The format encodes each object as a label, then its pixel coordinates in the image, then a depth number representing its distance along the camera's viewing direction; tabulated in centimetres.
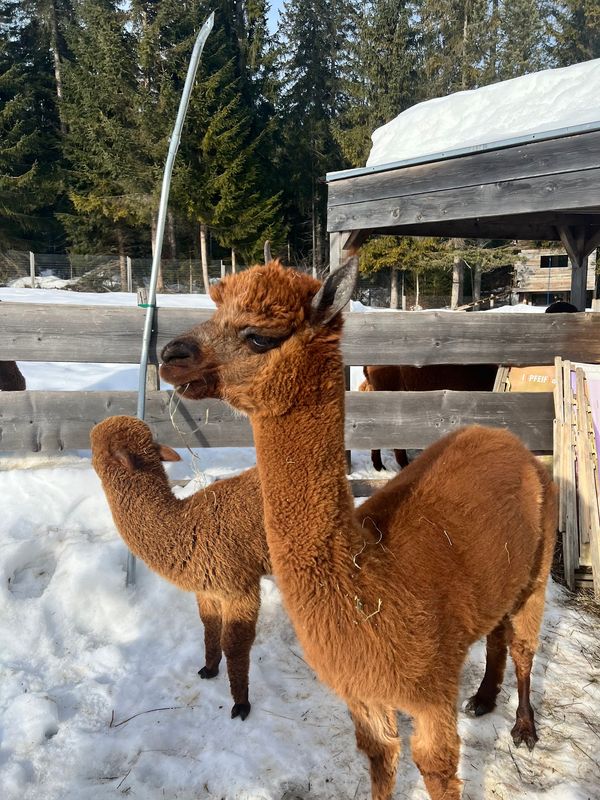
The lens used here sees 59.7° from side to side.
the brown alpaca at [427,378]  579
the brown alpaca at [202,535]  274
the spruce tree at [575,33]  3203
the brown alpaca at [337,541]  168
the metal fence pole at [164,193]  362
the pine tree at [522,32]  3241
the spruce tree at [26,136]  2920
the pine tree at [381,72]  2988
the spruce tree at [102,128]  2692
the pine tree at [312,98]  3324
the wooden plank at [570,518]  416
